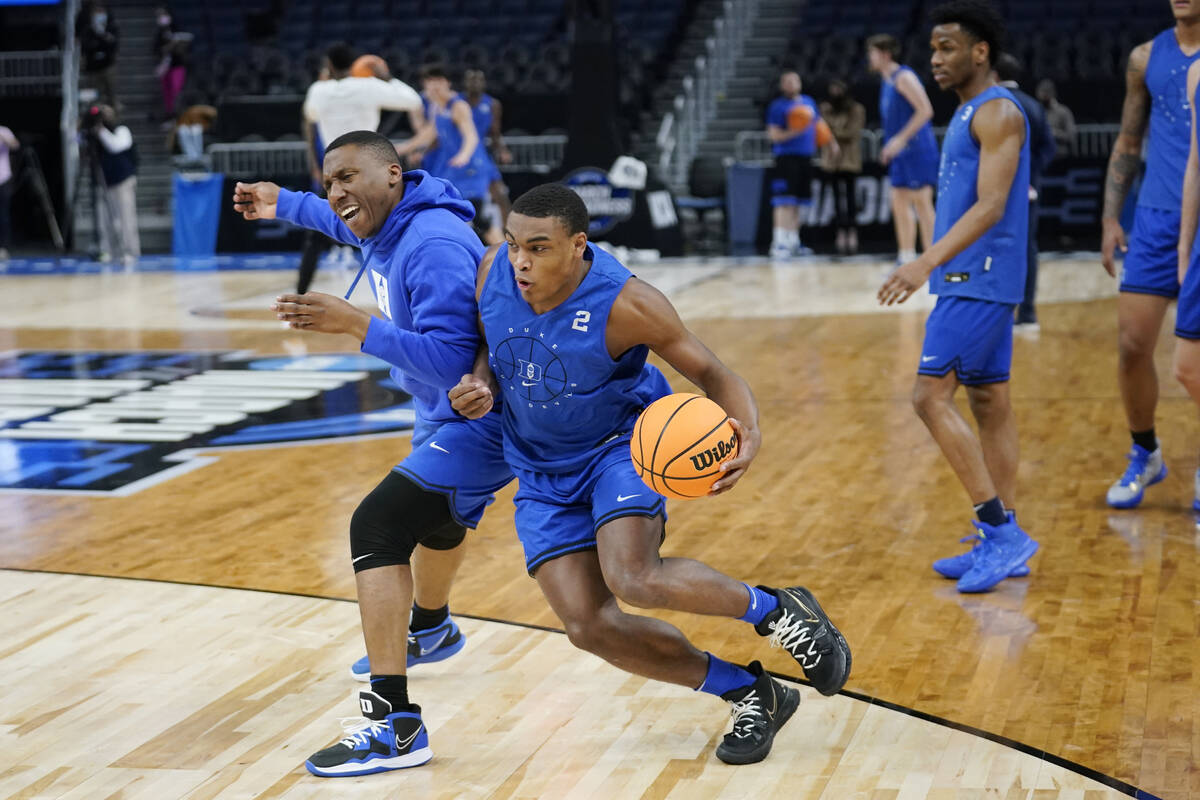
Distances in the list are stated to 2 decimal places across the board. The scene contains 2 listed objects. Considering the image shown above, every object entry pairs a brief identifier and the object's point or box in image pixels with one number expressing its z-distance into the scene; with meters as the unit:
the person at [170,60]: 20.94
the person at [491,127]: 13.49
